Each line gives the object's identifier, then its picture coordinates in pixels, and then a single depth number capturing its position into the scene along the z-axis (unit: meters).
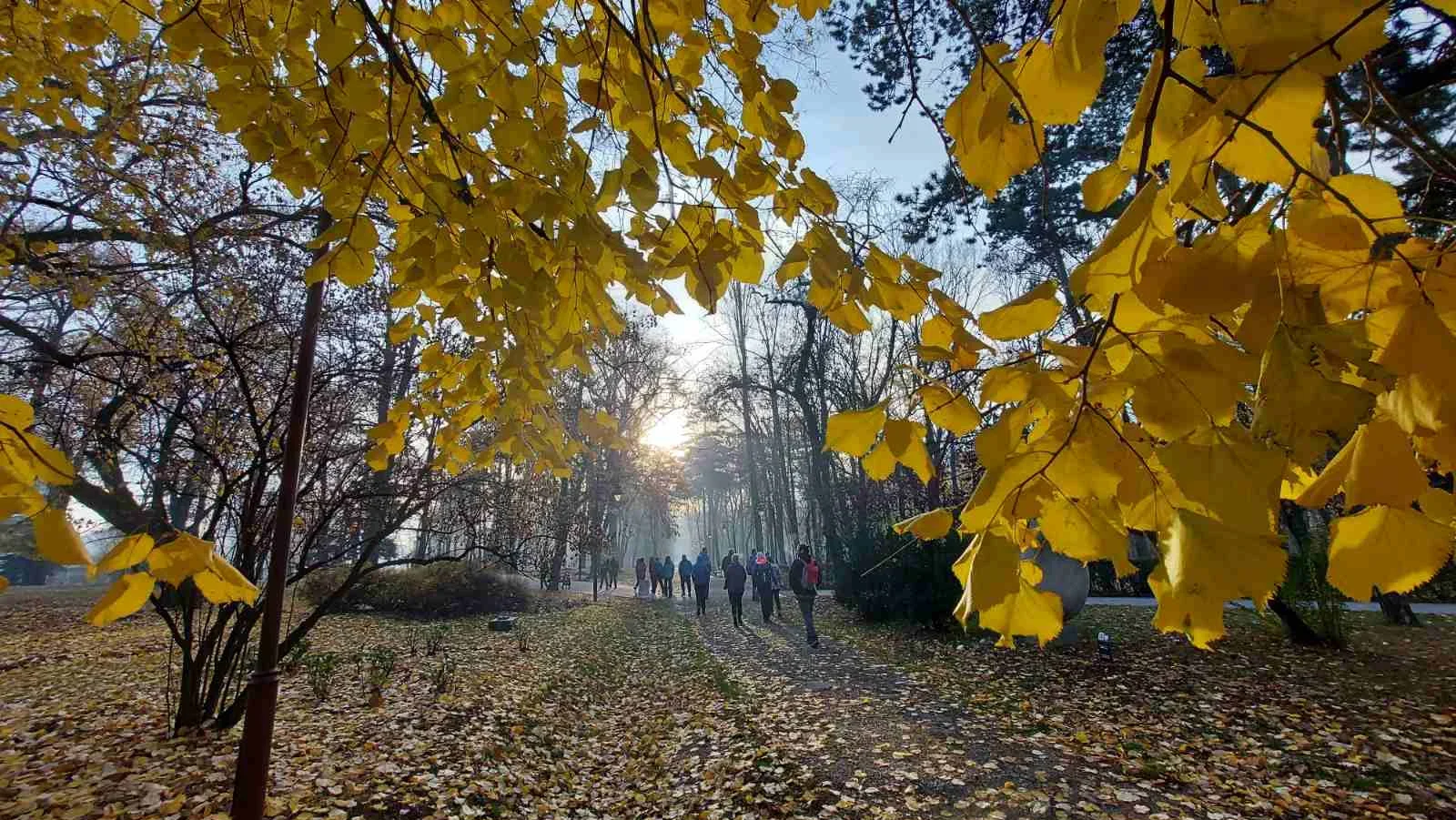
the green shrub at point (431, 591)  12.60
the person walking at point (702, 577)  14.32
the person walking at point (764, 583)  12.11
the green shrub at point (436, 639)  8.23
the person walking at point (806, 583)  9.28
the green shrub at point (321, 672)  5.55
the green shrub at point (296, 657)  5.58
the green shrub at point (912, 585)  9.32
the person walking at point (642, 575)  20.19
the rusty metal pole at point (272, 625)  2.08
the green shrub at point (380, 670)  5.93
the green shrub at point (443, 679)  6.12
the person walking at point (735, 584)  12.00
